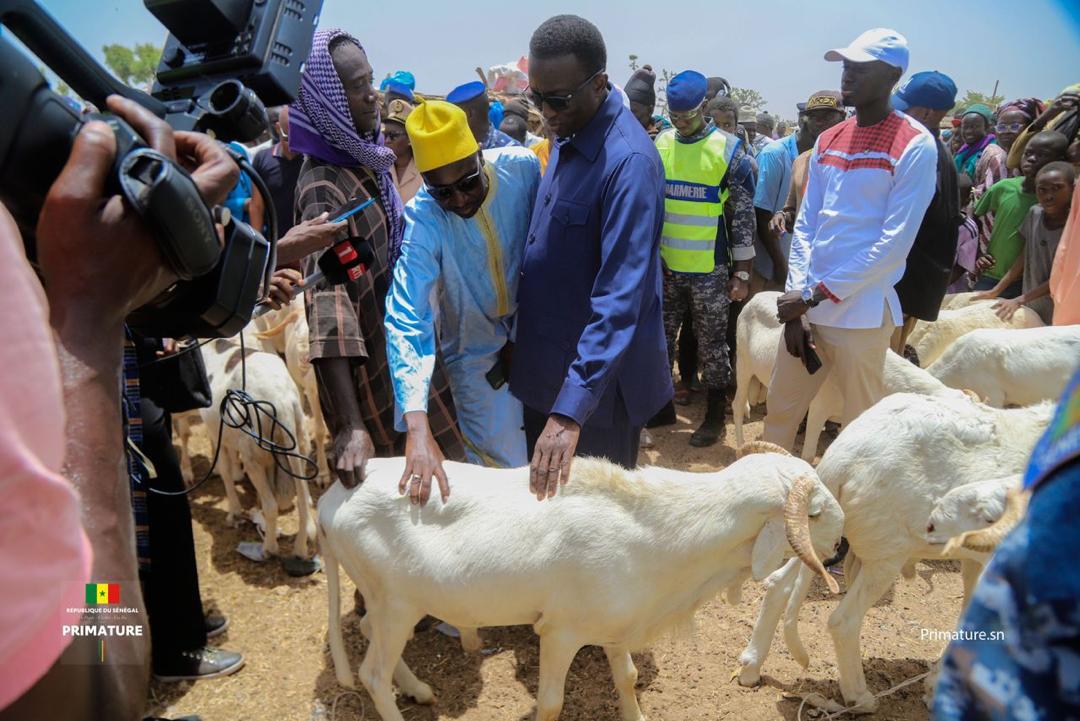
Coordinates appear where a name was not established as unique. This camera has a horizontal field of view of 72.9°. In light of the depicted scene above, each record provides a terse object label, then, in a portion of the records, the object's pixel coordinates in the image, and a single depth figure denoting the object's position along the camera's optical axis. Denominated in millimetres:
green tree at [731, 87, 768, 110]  29266
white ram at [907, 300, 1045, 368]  6250
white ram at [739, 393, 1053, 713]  3240
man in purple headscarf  3332
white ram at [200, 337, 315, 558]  4770
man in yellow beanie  3016
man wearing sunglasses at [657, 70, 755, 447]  6277
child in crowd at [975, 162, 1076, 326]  5973
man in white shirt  4062
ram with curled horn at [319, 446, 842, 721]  2879
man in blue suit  2799
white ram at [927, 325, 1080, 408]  4844
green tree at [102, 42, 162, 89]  30875
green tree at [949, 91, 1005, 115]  17578
